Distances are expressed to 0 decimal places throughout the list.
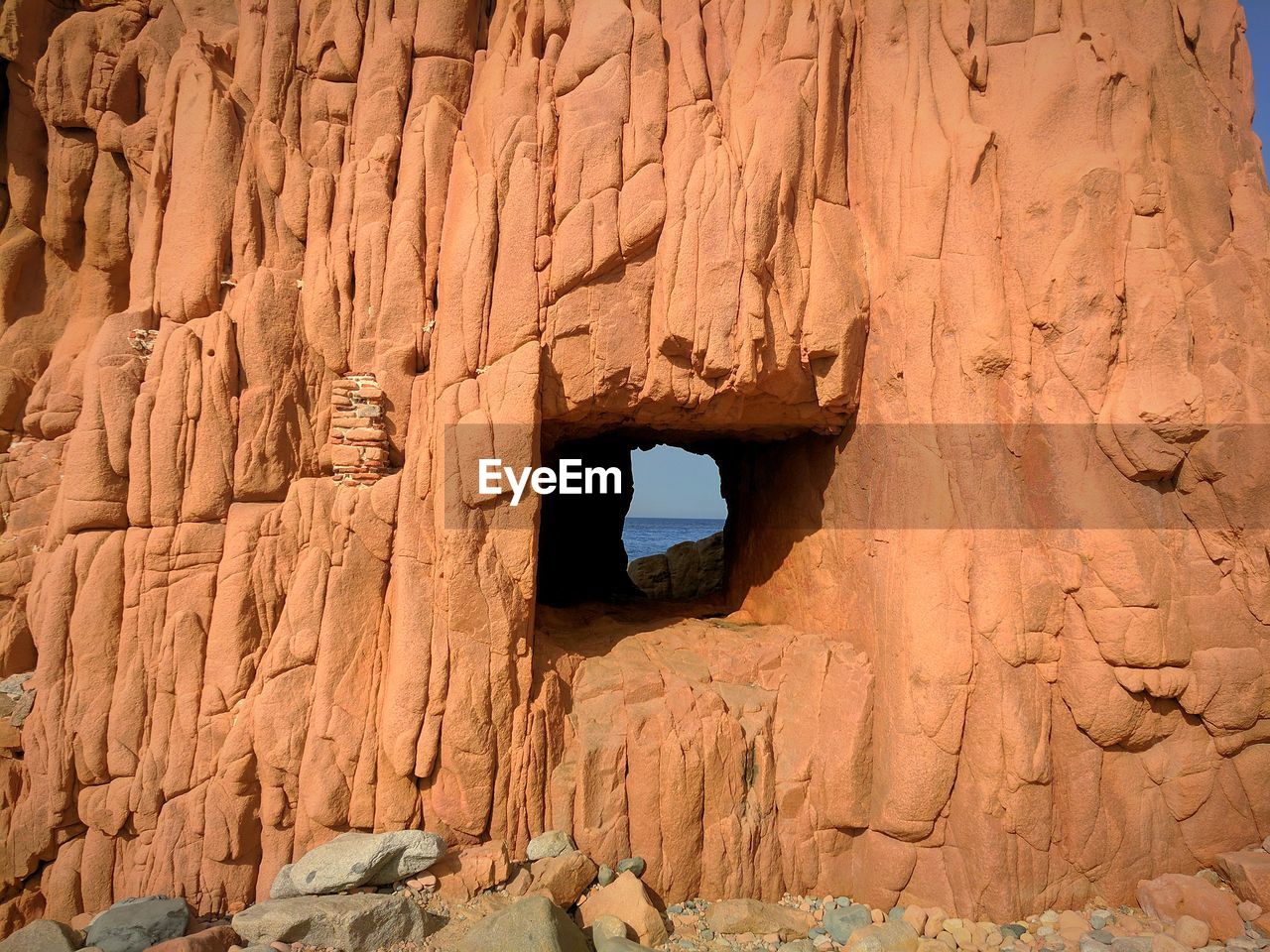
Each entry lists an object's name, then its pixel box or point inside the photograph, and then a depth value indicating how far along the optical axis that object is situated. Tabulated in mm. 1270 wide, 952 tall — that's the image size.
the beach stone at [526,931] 4297
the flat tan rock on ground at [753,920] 5336
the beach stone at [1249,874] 5363
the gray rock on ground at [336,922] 4324
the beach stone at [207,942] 4047
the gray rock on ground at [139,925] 4352
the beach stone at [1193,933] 5148
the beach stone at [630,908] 5053
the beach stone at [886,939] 5145
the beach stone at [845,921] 5391
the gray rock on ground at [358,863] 4781
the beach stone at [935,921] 5414
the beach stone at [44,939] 4340
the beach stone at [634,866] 5613
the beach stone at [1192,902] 5242
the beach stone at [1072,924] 5352
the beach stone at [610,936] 4645
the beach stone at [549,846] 5426
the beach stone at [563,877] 5188
